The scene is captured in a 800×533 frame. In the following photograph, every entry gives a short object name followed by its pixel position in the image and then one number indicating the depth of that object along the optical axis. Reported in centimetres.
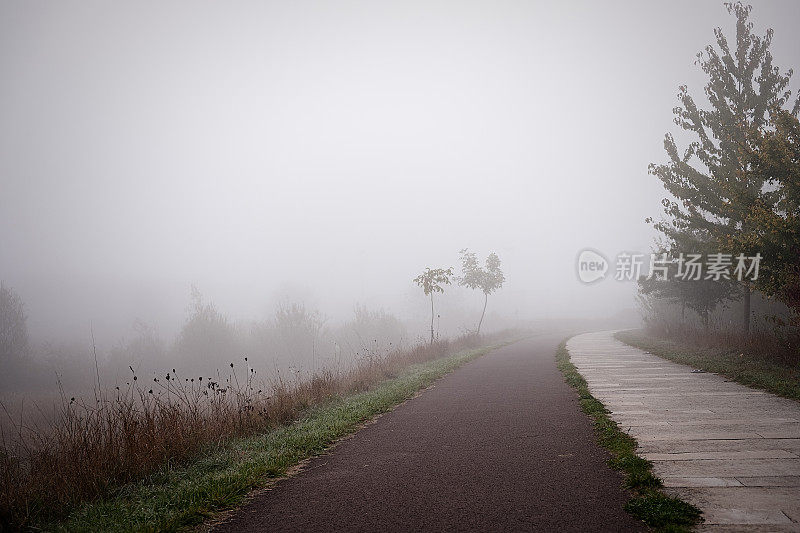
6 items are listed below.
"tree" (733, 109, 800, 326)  1022
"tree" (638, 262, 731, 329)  1761
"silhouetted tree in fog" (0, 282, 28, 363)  2753
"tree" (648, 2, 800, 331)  1399
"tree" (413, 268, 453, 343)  2322
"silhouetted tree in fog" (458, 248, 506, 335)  3158
